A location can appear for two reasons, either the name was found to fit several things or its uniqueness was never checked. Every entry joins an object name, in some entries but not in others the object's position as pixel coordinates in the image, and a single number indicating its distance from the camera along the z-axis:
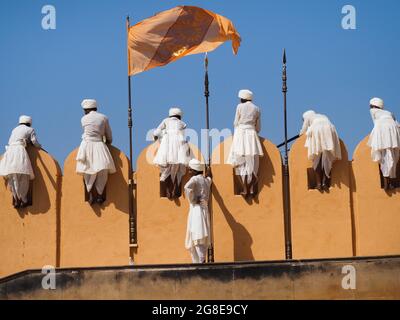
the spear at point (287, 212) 30.84
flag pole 31.34
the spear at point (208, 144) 30.94
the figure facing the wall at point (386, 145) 30.41
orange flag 32.88
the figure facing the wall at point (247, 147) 30.81
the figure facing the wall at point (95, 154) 31.19
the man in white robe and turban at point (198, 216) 29.94
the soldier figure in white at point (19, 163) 31.59
